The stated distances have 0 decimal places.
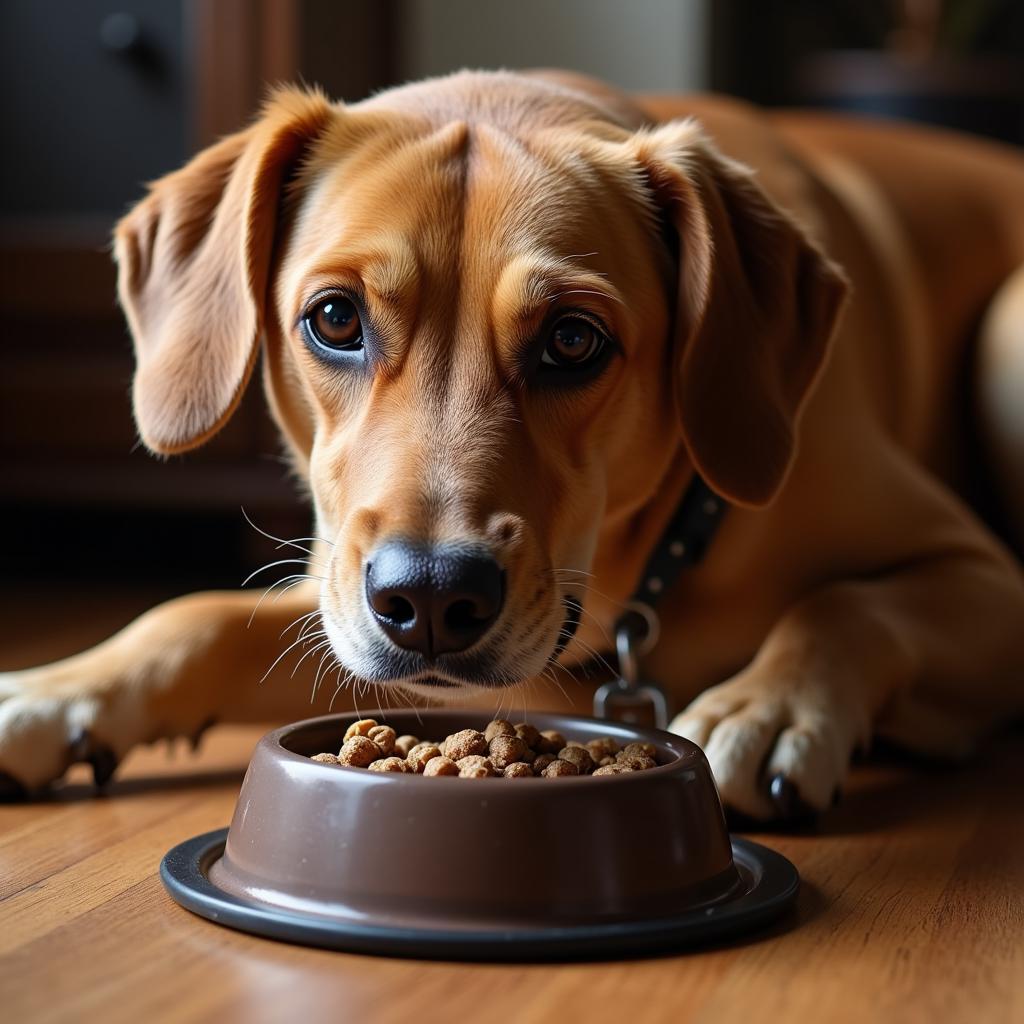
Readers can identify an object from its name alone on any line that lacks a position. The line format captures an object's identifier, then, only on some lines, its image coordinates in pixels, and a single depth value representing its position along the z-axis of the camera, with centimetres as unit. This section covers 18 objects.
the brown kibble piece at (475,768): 47
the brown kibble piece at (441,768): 47
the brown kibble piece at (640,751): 50
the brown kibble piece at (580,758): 49
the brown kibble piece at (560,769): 48
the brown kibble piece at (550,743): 51
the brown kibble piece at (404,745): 51
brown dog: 52
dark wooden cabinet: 120
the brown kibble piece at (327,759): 48
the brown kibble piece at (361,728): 51
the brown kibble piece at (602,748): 51
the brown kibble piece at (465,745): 49
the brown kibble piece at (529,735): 51
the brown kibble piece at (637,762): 49
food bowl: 43
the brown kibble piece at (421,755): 49
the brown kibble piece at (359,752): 49
